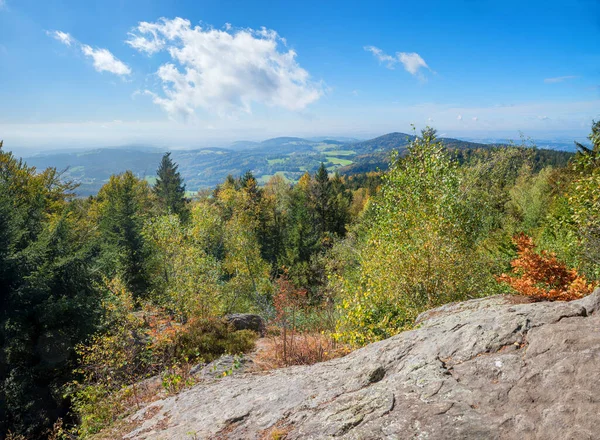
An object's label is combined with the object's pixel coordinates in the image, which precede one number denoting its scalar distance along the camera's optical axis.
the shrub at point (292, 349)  10.32
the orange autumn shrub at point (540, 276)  6.74
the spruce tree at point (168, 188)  51.53
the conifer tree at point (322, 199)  49.00
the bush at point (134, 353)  9.41
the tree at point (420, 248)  10.04
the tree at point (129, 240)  26.45
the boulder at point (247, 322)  17.84
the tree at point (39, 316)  11.51
